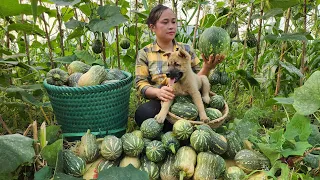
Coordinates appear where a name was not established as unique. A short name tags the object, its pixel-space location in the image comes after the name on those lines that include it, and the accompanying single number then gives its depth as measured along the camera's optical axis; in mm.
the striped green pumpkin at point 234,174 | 1505
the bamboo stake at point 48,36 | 2201
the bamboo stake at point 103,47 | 2345
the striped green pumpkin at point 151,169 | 1589
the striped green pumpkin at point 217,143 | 1629
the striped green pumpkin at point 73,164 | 1547
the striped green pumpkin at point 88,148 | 1646
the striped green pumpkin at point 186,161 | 1530
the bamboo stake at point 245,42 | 2273
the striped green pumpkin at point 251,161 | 1555
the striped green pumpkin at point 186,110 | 1786
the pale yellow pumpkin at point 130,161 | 1632
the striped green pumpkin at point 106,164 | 1619
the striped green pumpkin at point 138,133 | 1736
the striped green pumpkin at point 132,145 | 1630
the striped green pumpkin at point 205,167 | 1519
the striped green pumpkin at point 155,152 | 1612
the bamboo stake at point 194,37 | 2493
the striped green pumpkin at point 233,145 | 1679
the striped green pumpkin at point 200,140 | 1582
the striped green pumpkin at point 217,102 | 1932
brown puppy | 1695
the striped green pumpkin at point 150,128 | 1726
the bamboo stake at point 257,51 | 2243
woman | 2058
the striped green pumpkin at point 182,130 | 1632
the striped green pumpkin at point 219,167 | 1550
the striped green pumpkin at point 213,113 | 1839
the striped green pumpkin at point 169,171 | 1576
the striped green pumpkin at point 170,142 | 1621
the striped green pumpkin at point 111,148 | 1628
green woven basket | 1875
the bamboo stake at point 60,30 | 2216
